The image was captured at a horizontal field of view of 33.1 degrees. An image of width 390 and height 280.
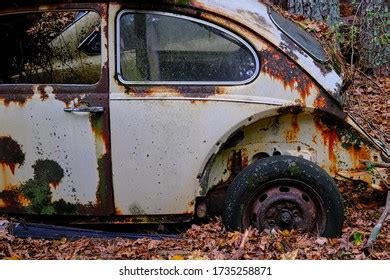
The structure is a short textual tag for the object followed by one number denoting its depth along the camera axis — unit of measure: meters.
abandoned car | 4.73
